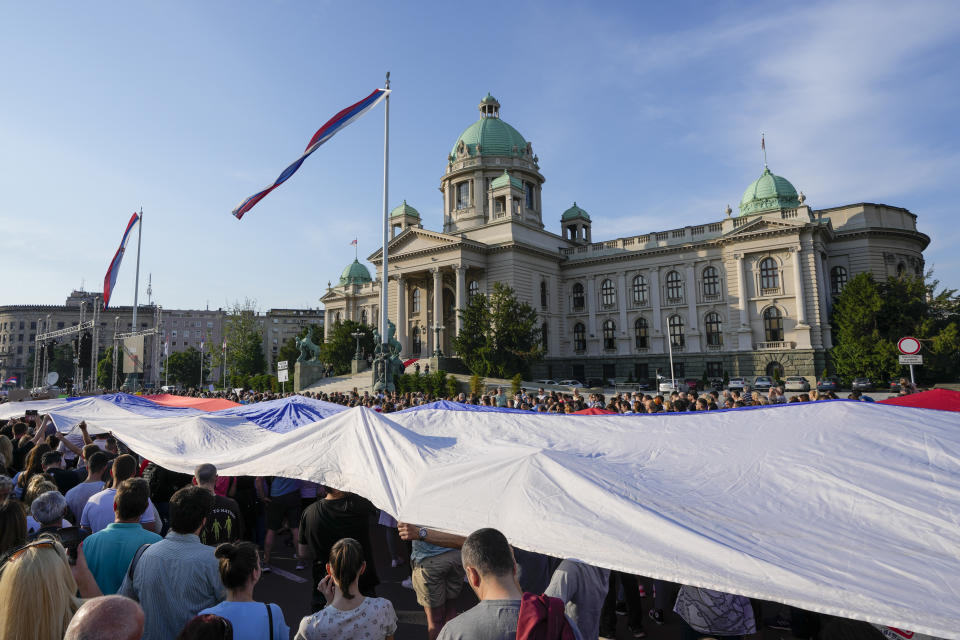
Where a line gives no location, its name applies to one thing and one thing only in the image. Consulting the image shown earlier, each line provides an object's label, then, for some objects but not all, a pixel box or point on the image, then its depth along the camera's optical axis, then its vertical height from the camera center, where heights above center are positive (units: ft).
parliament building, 158.51 +31.10
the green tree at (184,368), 287.28 +6.60
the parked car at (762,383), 136.05 -4.27
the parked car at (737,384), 138.62 -4.46
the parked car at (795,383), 126.12 -4.22
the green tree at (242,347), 257.96 +15.03
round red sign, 54.24 +1.51
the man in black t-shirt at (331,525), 19.25 -5.07
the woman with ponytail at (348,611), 11.81 -4.98
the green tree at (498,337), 153.48 +9.78
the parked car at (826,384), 125.44 -4.60
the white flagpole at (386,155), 93.16 +36.23
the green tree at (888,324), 128.57 +9.00
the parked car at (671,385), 136.58 -4.34
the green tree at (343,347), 219.61 +11.58
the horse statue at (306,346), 167.84 +9.40
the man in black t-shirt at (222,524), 18.28 -4.67
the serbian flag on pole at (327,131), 71.56 +32.85
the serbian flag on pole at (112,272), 106.06 +21.02
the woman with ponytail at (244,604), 11.02 -4.44
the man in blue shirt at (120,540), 14.51 -4.11
